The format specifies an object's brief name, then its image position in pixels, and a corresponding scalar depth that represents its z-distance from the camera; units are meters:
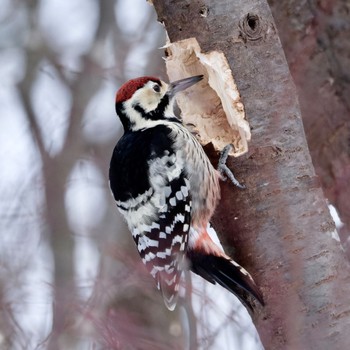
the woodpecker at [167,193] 6.33
